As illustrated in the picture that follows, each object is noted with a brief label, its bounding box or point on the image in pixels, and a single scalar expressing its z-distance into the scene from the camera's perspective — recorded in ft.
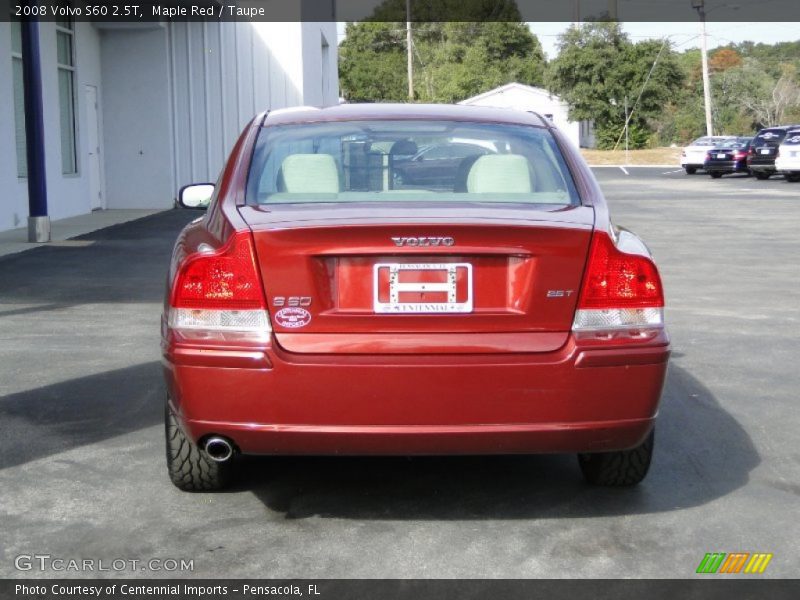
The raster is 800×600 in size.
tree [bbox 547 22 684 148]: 240.94
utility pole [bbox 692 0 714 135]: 203.21
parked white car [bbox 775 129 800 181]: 126.21
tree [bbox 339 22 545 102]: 337.31
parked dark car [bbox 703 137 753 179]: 142.41
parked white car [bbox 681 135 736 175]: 155.22
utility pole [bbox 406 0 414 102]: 258.16
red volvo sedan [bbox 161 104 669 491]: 14.01
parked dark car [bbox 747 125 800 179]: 131.54
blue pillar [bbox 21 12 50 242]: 54.44
